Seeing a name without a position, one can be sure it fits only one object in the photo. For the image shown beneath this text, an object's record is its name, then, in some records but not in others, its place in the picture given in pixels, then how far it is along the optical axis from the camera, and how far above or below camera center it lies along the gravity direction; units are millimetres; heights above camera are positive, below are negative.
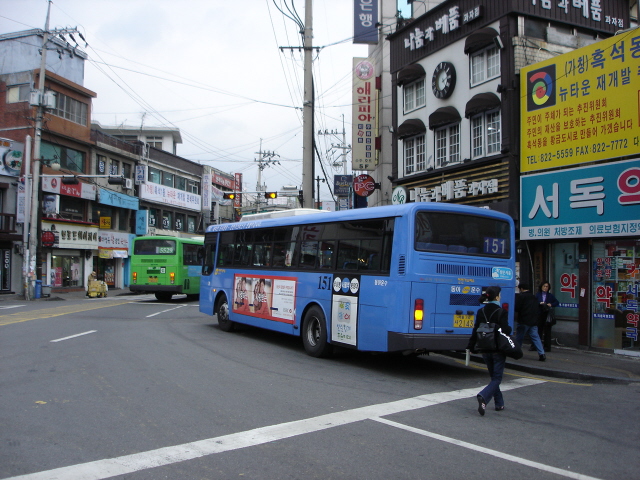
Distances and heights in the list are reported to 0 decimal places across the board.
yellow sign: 12359 +3929
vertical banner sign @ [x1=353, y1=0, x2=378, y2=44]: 27609 +12201
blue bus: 9461 -153
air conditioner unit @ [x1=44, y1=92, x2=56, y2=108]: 28547 +8293
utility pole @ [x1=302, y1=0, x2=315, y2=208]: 20766 +5624
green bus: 25969 -86
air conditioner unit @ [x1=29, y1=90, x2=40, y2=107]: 28203 +8257
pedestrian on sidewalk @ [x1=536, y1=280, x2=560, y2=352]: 12898 -990
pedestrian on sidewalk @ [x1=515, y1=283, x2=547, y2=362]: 11878 -959
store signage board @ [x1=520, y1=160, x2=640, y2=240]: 12039 +1563
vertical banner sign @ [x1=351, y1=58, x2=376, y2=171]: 25422 +6727
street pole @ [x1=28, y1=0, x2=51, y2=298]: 27812 +4226
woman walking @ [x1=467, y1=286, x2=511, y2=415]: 7125 -974
